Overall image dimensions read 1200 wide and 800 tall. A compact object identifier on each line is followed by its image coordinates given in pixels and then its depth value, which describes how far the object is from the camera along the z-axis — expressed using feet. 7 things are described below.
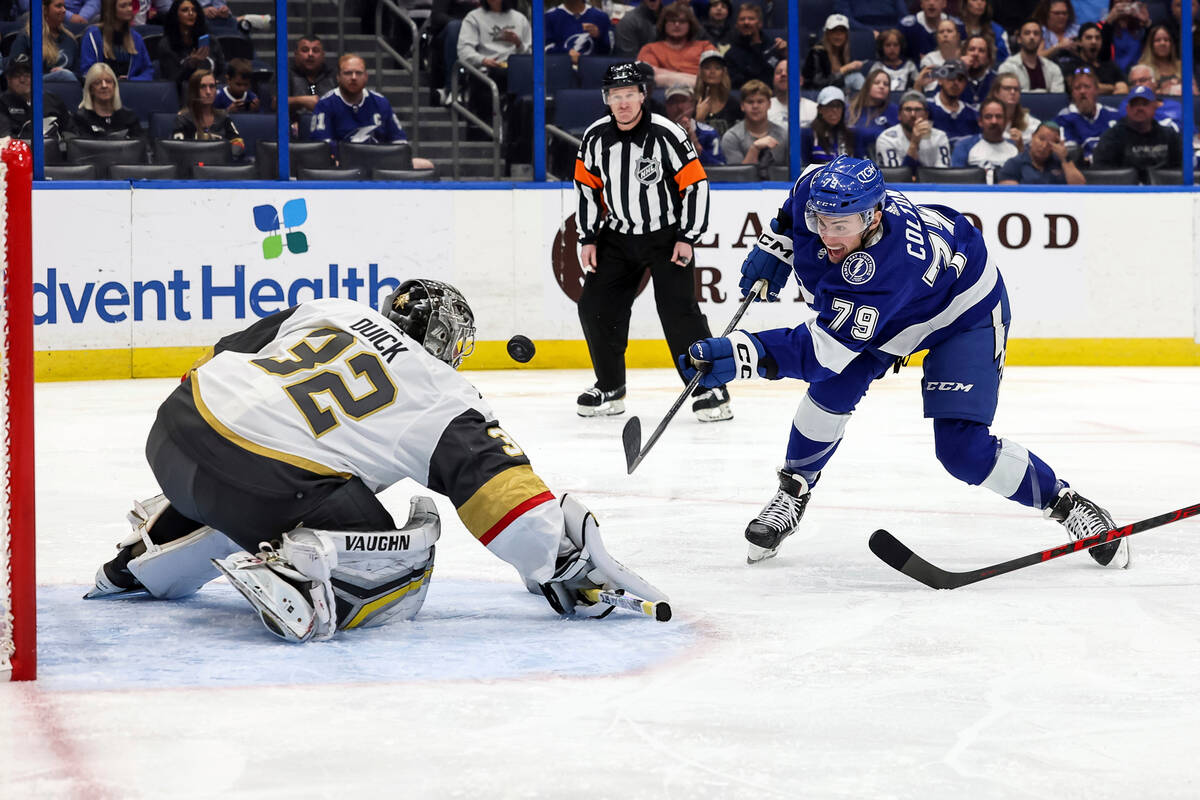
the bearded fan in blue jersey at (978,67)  50.64
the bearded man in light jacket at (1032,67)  52.03
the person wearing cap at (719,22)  50.20
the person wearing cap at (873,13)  52.03
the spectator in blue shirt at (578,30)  49.14
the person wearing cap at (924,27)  52.03
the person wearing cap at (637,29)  50.47
